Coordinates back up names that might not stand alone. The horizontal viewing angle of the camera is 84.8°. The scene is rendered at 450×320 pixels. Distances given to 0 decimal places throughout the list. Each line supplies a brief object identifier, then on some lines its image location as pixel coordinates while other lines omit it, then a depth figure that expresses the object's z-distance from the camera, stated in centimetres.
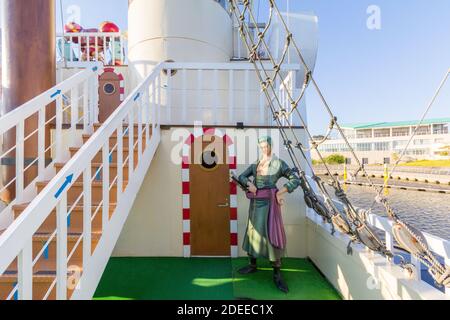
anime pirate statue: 269
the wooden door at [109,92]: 432
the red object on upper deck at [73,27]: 738
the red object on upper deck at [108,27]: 720
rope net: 149
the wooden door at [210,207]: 352
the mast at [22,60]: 262
